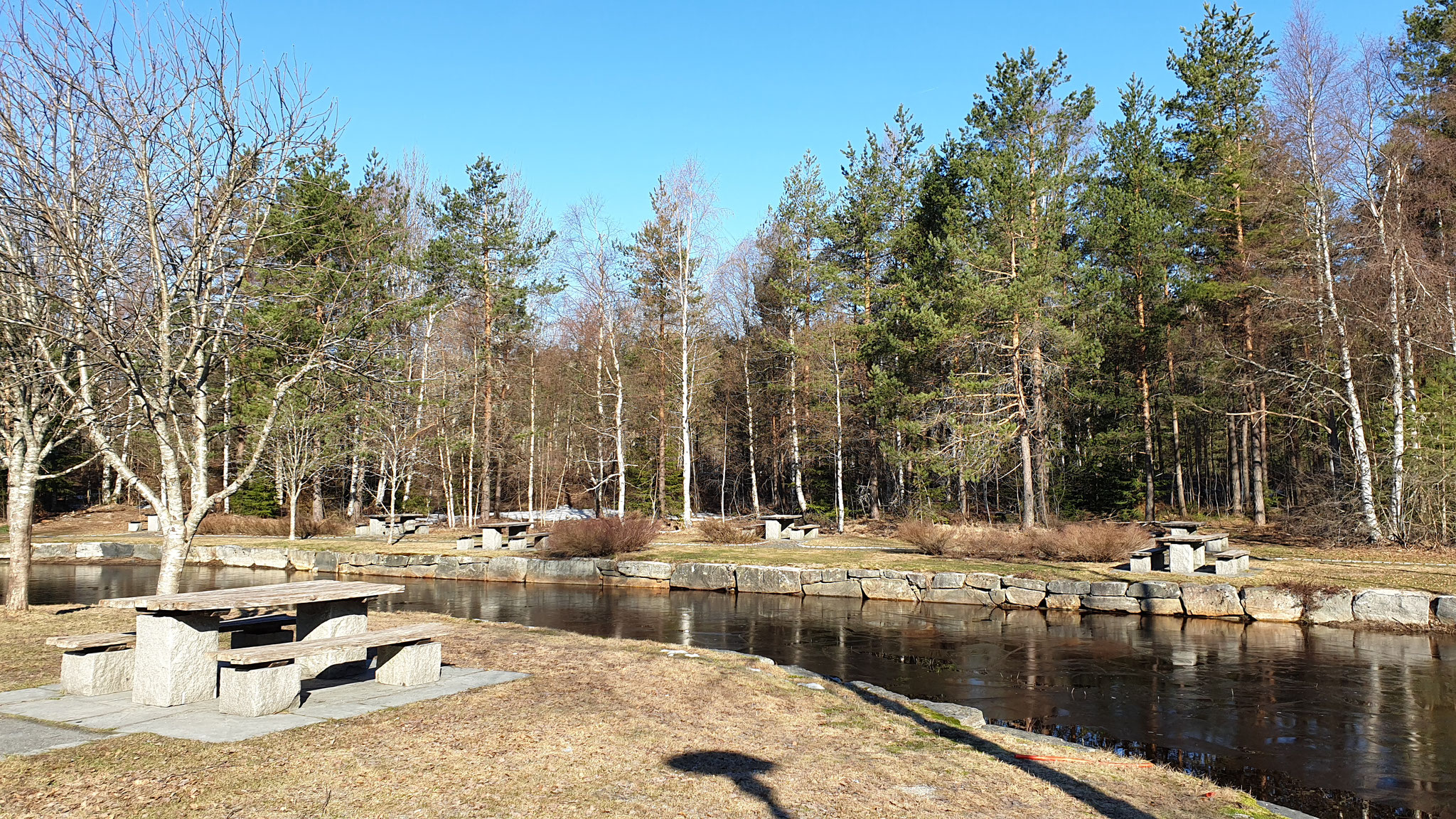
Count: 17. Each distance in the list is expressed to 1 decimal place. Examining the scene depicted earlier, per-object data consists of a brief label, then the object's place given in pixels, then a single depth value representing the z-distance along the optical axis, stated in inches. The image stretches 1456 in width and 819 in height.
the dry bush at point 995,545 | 724.0
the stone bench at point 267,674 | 229.5
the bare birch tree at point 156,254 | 333.4
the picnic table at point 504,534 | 926.4
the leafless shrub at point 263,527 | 1057.5
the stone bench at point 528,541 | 902.4
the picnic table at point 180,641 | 236.8
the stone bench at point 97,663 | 250.5
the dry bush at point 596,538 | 816.9
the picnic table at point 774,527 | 953.5
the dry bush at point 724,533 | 923.4
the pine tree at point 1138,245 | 1022.4
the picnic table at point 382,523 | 1048.4
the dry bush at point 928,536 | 770.8
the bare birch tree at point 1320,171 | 765.3
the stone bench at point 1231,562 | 614.9
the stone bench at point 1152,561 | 666.8
